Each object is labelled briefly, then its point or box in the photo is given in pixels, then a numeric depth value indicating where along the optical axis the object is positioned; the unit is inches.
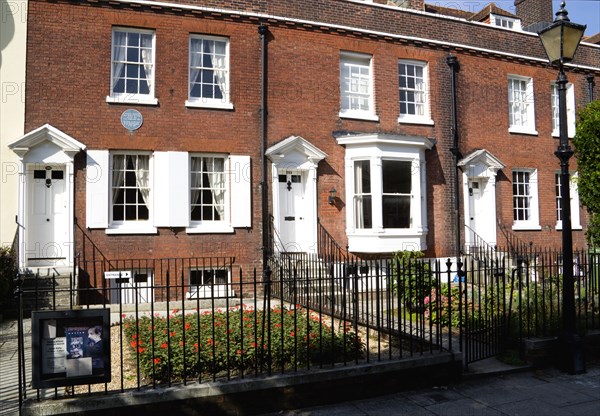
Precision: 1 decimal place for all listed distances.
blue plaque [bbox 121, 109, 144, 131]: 520.5
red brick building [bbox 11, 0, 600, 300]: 504.1
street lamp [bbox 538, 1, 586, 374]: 298.7
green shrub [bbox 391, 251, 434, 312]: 281.1
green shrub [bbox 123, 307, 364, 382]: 240.2
